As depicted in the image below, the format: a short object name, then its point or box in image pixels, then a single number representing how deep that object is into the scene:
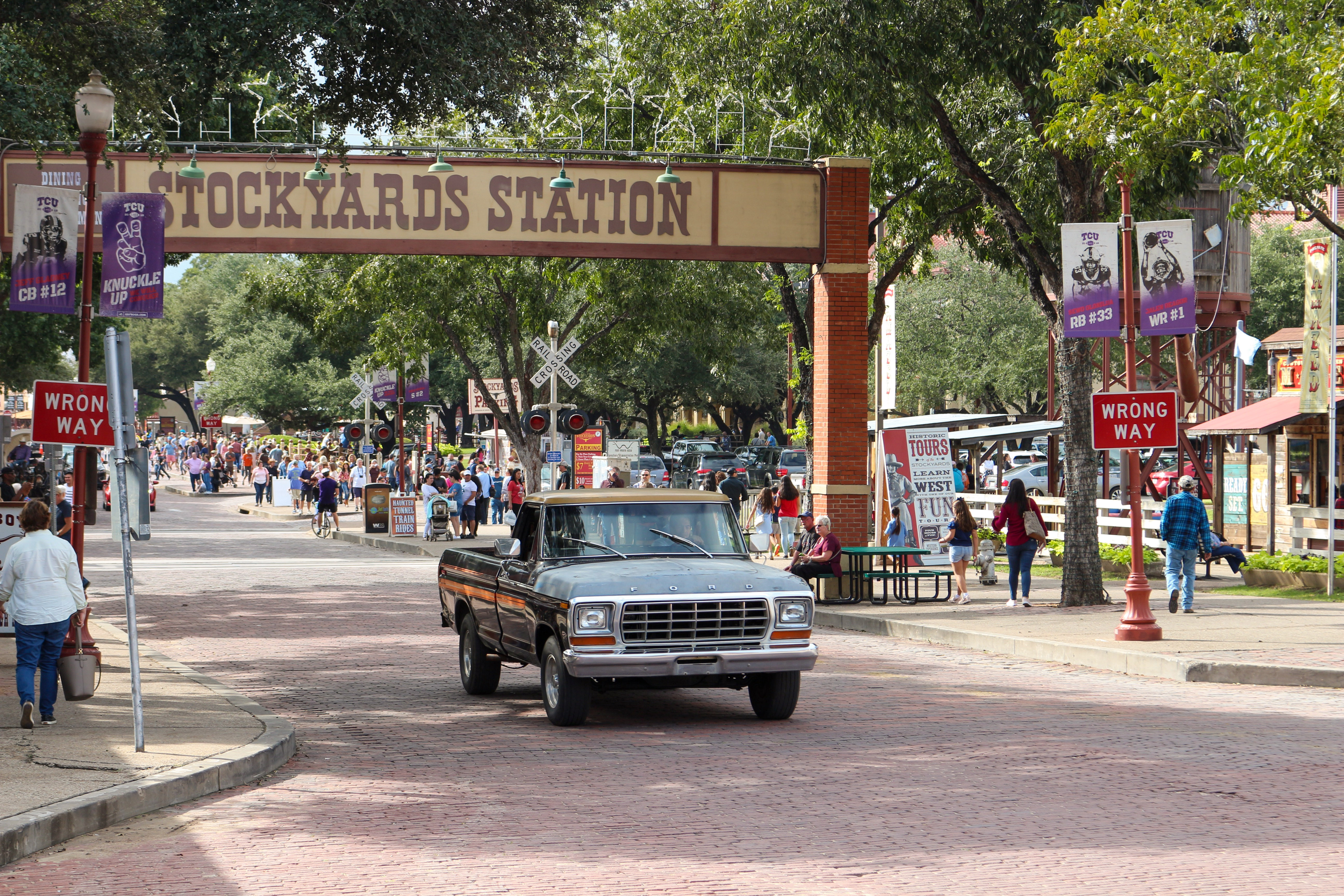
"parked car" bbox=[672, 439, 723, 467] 68.38
